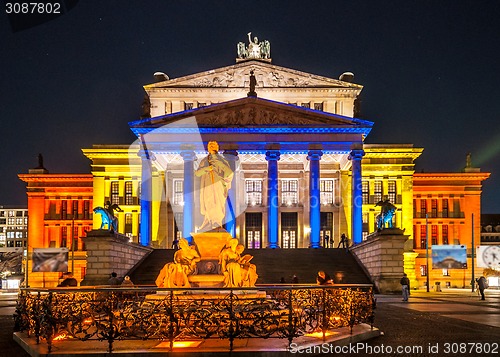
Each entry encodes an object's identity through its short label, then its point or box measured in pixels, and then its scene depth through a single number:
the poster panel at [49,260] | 60.59
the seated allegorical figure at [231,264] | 17.23
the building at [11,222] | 163.88
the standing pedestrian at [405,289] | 37.78
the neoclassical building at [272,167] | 56.97
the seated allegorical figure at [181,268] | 17.09
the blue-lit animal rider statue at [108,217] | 45.78
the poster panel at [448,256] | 59.22
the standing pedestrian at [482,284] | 40.25
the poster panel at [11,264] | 103.29
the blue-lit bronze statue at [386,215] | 46.81
